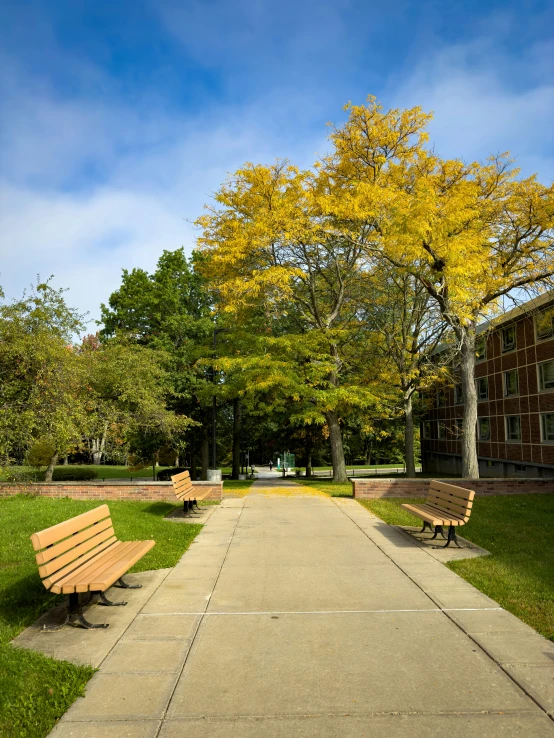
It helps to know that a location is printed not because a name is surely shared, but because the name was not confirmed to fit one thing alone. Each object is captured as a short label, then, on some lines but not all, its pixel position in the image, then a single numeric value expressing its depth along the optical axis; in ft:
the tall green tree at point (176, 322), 88.58
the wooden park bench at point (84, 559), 16.72
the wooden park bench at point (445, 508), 28.22
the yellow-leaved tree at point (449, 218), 53.36
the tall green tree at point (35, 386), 40.01
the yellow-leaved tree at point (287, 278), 64.34
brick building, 83.82
